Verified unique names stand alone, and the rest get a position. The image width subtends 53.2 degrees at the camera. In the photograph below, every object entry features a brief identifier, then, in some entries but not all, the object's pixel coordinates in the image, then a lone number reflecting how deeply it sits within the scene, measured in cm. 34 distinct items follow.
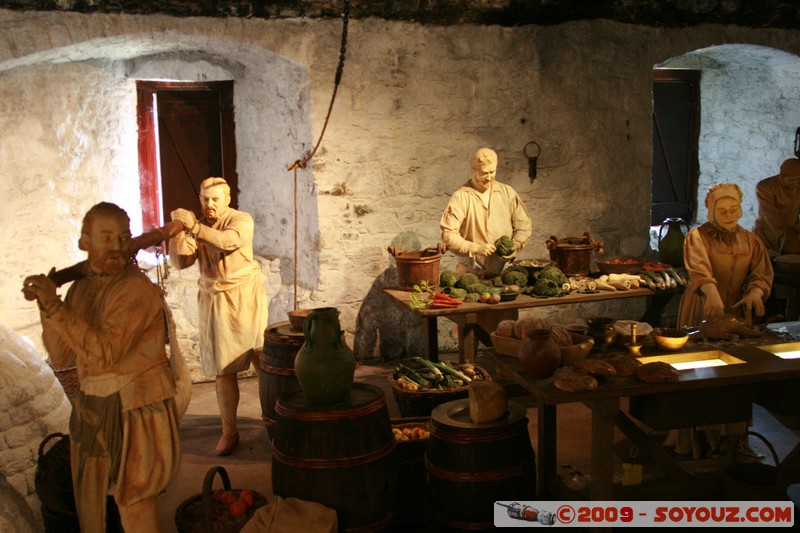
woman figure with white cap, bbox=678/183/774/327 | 554
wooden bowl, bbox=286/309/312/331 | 558
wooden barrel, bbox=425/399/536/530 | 418
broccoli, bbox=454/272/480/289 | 648
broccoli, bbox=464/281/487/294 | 641
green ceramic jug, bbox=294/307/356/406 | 416
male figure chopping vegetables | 691
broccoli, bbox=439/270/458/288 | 655
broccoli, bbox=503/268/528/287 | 658
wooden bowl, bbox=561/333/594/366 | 435
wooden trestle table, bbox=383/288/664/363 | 627
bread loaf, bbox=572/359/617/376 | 407
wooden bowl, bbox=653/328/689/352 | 450
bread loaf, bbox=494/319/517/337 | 475
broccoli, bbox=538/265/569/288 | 650
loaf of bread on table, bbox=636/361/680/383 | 400
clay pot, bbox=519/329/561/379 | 415
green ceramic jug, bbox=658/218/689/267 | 758
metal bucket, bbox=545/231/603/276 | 708
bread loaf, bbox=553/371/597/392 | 390
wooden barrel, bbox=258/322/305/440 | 539
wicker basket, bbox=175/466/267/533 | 416
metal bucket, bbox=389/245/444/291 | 665
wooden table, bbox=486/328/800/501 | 398
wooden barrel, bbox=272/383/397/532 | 405
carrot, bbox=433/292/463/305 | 624
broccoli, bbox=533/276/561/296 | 641
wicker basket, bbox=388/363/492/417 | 536
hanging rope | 740
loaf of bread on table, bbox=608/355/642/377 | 413
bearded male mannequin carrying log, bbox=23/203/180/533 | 369
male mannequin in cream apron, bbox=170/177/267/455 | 573
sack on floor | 391
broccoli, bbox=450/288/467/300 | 635
